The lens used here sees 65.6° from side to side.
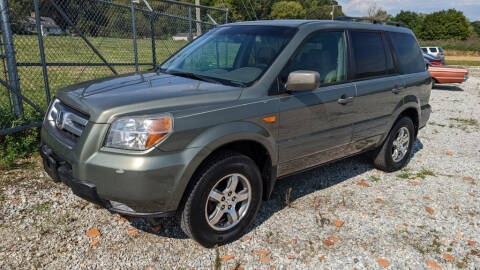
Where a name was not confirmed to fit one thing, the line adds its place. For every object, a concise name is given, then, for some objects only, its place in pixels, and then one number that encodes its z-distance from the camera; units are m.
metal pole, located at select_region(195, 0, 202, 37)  8.96
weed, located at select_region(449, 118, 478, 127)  8.89
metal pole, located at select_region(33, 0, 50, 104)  5.20
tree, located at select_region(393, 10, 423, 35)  79.52
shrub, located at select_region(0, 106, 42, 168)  4.90
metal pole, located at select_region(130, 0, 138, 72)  6.70
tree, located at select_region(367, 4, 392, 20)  60.94
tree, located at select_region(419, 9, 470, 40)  70.38
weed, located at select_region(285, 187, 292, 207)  4.05
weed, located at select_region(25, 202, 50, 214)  3.67
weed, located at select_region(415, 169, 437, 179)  5.15
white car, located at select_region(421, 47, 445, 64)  25.26
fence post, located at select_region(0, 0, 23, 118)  5.07
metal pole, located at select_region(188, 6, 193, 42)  8.14
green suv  2.64
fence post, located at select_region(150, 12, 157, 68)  7.34
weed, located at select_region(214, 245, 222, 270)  2.94
